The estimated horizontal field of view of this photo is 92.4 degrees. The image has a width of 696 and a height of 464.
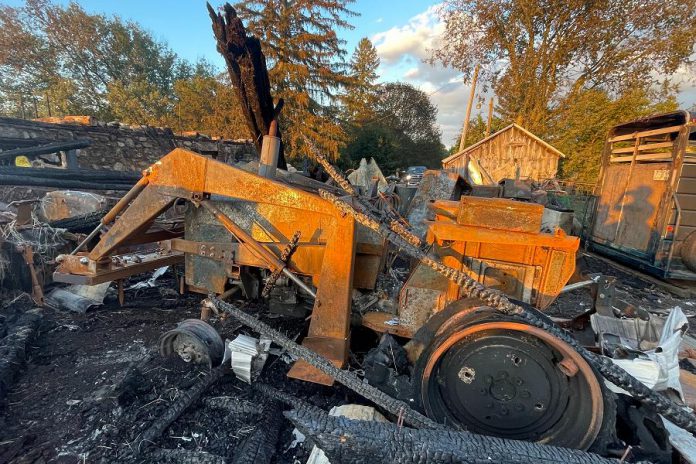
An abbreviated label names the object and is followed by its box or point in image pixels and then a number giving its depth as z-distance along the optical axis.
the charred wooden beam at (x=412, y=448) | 1.73
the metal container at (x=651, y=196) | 6.48
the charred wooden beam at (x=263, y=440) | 2.18
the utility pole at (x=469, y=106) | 20.52
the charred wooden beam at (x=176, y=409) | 2.29
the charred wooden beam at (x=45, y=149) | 6.21
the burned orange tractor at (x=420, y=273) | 2.16
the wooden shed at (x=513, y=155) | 17.56
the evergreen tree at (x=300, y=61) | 18.09
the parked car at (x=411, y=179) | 17.10
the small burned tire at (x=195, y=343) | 2.99
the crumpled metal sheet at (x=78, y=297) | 4.27
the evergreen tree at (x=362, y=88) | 21.62
